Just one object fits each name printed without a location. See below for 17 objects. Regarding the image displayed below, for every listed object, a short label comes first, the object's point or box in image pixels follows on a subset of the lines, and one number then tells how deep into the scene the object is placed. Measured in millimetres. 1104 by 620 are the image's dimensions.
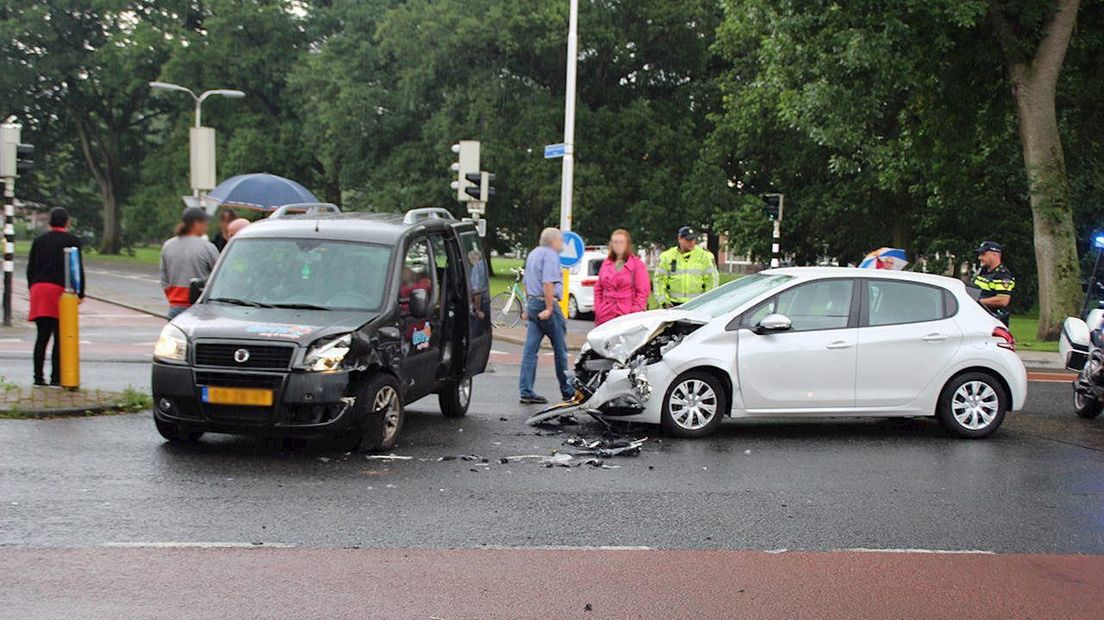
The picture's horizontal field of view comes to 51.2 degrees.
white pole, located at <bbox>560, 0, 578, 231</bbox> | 22516
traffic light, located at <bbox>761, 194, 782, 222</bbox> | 26406
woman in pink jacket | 12383
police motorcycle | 11828
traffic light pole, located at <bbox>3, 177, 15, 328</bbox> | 20516
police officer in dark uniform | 14336
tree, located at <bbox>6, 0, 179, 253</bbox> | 59250
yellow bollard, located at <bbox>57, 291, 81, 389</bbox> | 11180
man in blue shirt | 12109
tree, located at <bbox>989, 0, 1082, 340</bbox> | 22781
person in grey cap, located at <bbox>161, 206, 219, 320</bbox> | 11344
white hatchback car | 10164
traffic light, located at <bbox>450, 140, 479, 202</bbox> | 19281
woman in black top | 11672
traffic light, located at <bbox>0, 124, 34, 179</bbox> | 19906
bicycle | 25000
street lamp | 23969
